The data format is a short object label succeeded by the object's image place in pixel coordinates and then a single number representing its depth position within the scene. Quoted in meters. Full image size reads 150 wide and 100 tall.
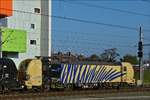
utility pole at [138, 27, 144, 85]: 64.99
